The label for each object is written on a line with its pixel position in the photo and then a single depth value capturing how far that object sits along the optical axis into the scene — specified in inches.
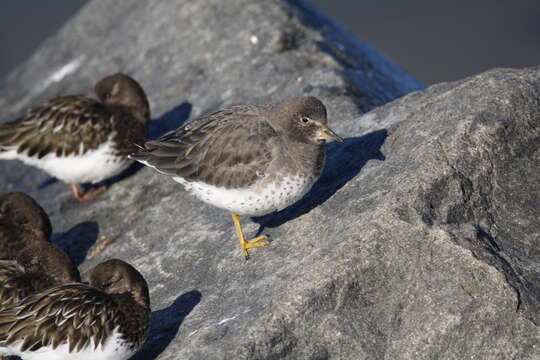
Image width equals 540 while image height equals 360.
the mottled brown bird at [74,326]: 486.9
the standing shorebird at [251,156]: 549.6
